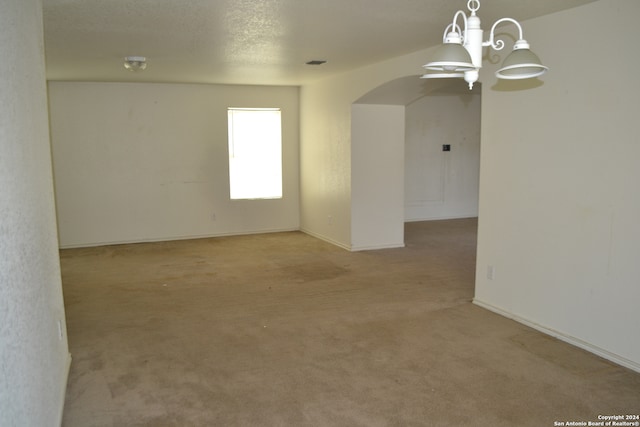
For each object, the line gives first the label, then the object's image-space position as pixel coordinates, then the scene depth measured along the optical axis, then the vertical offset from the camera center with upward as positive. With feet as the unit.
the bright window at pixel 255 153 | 26.07 +0.06
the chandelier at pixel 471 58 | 6.32 +1.24
